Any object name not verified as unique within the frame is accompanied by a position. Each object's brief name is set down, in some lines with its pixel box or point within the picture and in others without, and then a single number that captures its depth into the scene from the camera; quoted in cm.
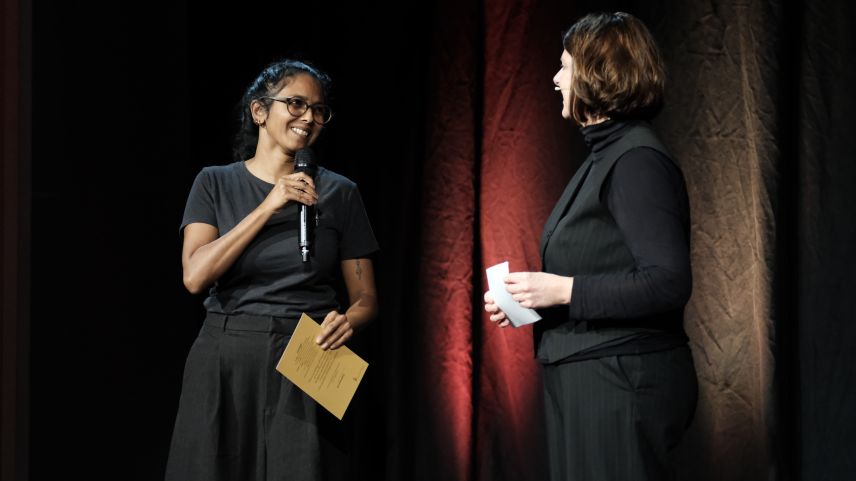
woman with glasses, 499
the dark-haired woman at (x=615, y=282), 464
